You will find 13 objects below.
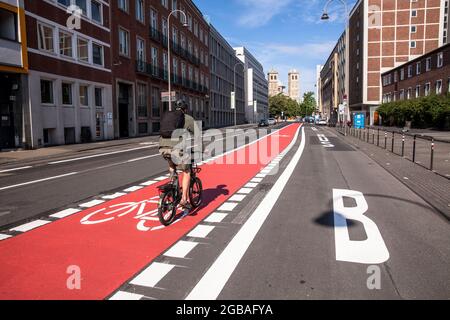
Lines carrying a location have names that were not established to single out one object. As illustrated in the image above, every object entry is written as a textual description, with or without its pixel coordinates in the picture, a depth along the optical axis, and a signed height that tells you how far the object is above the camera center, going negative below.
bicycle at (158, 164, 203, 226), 5.65 -1.22
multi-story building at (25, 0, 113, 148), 21.81 +3.76
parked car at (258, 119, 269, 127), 66.86 +0.08
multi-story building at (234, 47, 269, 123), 113.56 +13.36
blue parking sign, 50.44 +0.34
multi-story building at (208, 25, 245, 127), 68.44 +9.34
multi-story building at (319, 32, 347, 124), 90.88 +13.39
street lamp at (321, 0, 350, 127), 30.91 +5.02
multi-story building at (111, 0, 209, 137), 32.84 +6.97
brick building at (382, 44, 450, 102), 43.53 +6.42
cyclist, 5.96 -0.18
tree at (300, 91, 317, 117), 173.12 +9.08
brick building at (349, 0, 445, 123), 66.19 +16.13
